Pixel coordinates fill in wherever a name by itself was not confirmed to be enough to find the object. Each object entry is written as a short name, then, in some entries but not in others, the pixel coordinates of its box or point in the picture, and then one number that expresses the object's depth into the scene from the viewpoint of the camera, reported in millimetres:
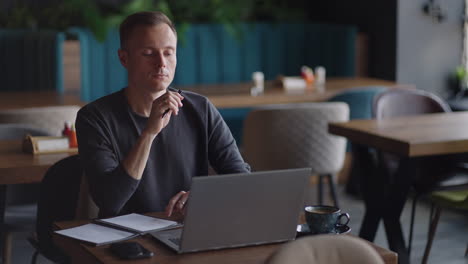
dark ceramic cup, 2234
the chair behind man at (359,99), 5410
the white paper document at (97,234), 2150
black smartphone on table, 2008
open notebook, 2168
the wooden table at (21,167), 3170
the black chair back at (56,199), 2945
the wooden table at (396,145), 3734
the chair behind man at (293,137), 4785
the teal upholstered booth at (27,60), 6656
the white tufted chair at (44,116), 4242
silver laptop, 2000
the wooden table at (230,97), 5098
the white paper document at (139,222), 2258
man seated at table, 2439
